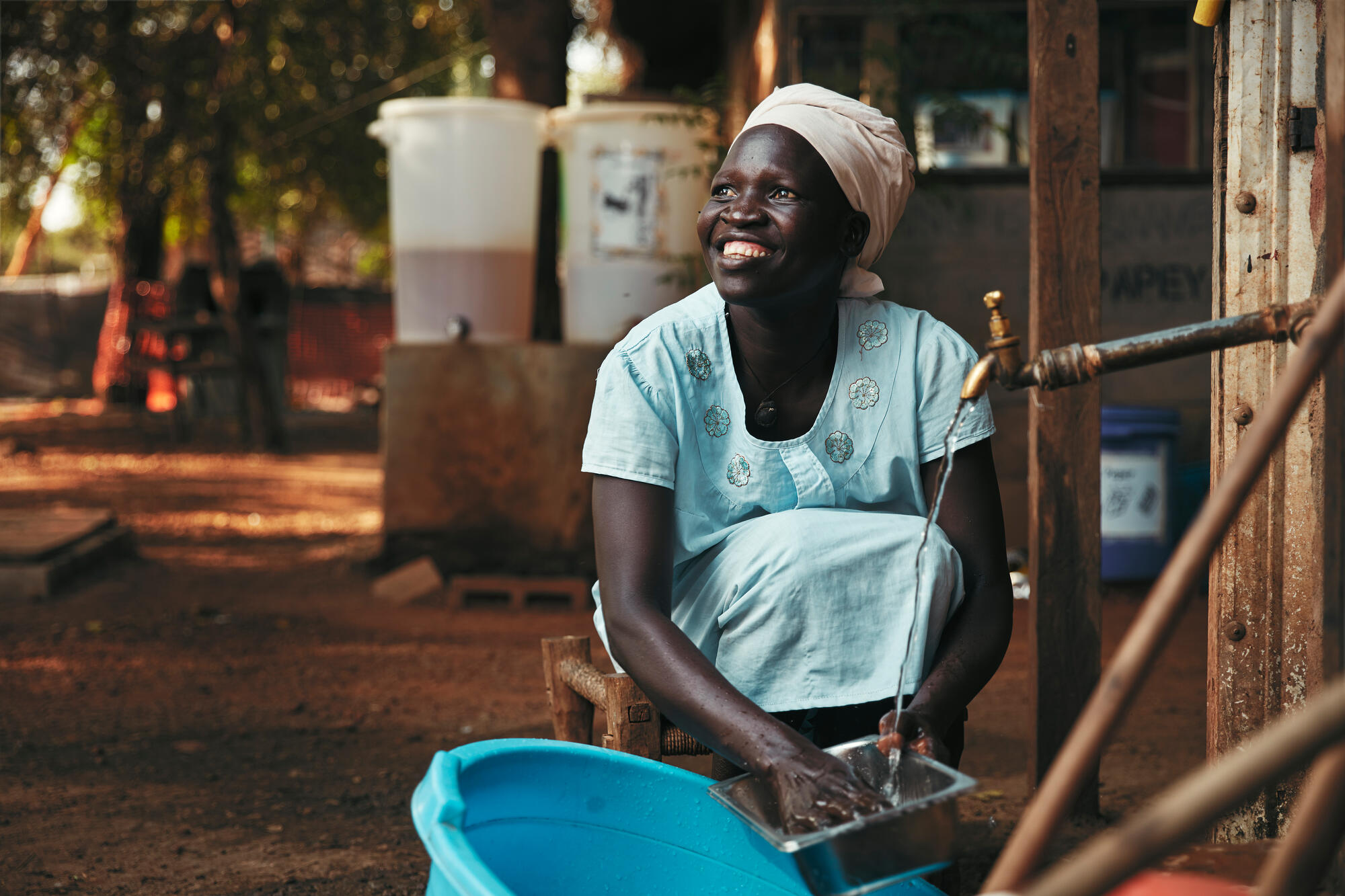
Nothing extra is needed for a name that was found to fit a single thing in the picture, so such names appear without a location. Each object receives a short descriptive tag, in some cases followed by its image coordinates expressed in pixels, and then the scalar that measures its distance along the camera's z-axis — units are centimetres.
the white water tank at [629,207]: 526
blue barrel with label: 512
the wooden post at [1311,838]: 77
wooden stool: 181
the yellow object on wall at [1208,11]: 189
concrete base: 538
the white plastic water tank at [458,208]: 532
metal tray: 131
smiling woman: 166
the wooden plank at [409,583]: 531
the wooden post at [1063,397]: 249
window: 564
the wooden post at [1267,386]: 179
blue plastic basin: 152
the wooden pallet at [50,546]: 517
